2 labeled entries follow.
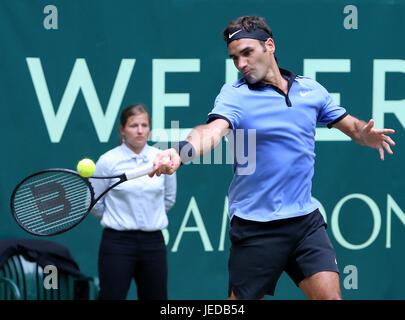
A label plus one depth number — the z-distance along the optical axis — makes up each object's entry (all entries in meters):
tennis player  6.34
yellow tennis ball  6.59
